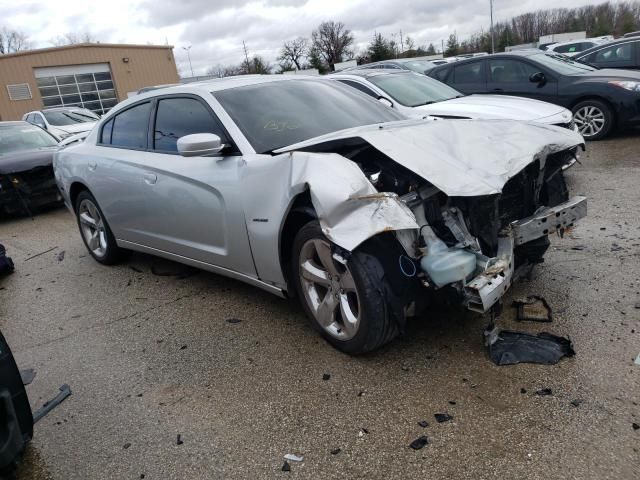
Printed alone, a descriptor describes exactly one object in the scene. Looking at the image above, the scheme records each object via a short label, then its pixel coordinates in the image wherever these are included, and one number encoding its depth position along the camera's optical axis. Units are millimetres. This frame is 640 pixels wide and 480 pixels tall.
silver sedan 2666
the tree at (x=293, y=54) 60656
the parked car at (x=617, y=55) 10867
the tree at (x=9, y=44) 66631
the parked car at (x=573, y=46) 24406
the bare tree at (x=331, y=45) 58562
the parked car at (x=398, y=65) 15000
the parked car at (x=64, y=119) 13562
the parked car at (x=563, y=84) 8438
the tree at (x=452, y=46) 60500
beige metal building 31047
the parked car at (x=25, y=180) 7926
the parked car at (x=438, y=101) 6886
